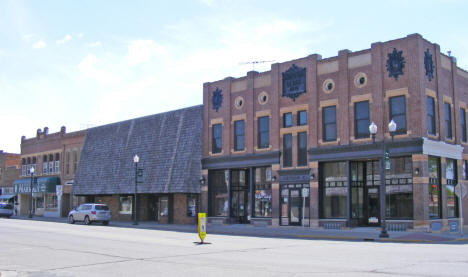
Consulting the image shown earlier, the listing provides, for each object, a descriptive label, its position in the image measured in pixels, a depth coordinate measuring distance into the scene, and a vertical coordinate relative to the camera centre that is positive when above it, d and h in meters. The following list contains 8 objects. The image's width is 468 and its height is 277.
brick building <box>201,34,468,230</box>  27.25 +2.71
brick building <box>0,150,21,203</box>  65.06 +1.66
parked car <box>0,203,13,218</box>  50.00 -2.44
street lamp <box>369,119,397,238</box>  23.72 +0.11
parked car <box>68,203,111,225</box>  38.00 -2.18
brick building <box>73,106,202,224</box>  38.62 +1.59
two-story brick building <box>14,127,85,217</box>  53.12 +1.72
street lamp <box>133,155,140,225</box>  37.76 +0.63
